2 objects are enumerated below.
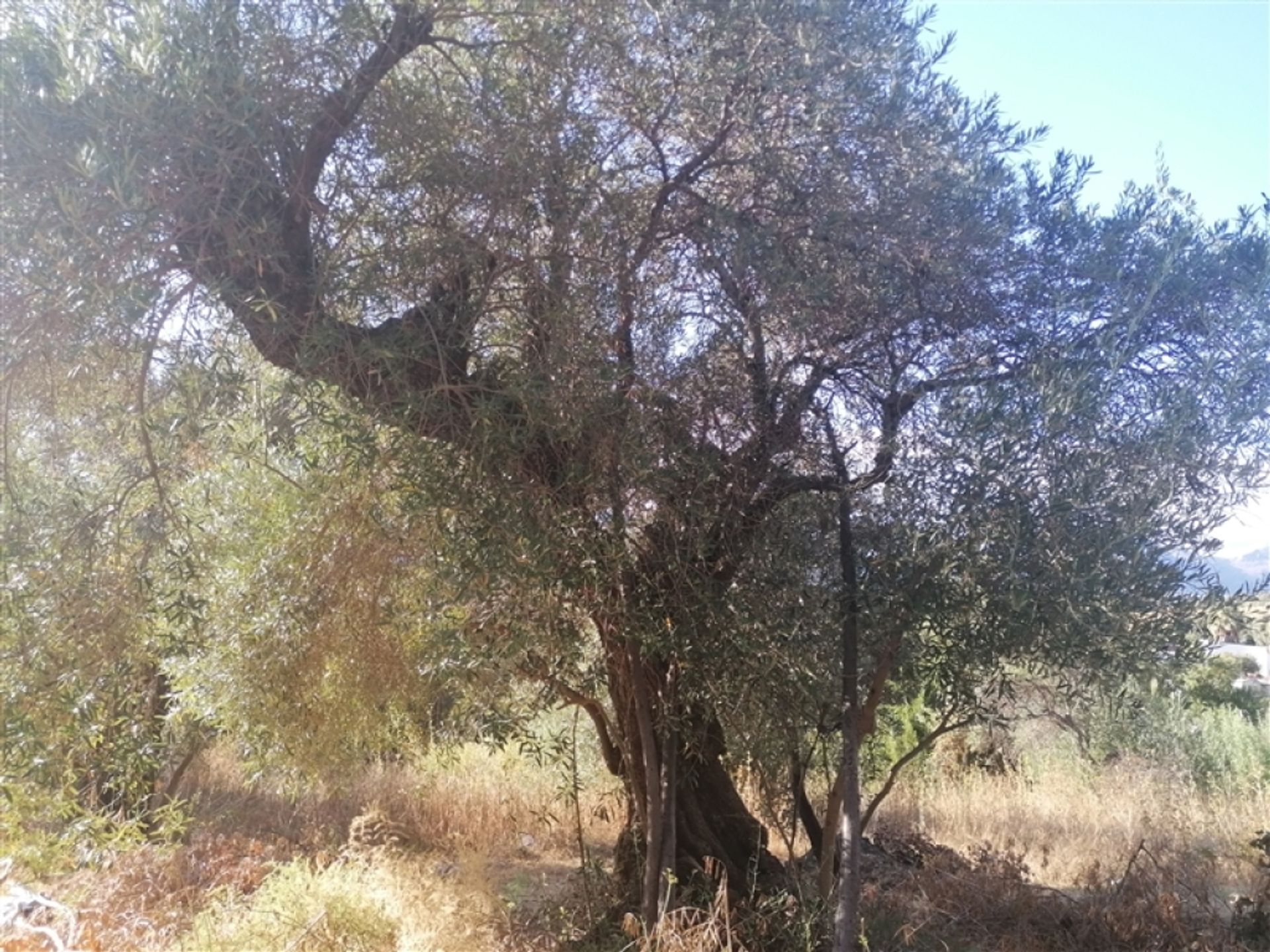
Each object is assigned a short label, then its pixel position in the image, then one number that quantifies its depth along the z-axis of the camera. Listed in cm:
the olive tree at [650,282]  361
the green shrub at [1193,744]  980
